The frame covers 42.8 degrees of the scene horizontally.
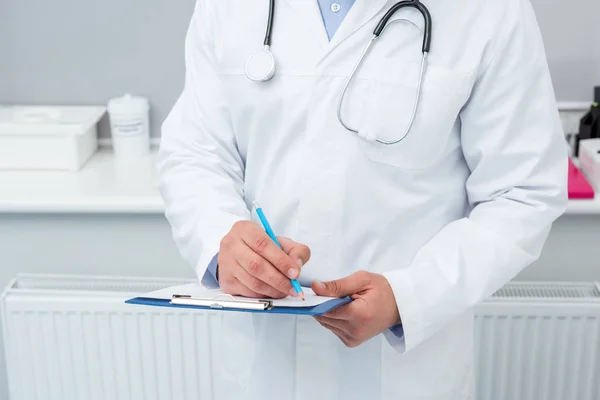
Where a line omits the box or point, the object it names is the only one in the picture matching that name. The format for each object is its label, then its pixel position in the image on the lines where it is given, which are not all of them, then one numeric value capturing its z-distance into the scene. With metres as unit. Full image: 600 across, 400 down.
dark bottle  1.73
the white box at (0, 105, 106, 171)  1.74
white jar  1.80
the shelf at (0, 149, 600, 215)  1.61
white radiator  1.68
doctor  0.99
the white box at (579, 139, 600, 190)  1.62
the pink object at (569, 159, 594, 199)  1.58
